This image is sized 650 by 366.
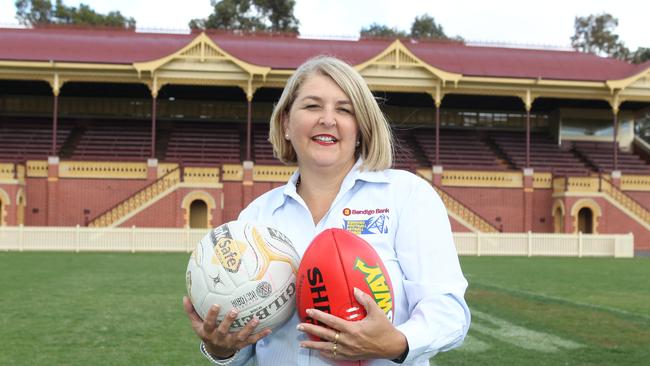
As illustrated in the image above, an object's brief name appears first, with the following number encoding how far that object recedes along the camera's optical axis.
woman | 2.76
